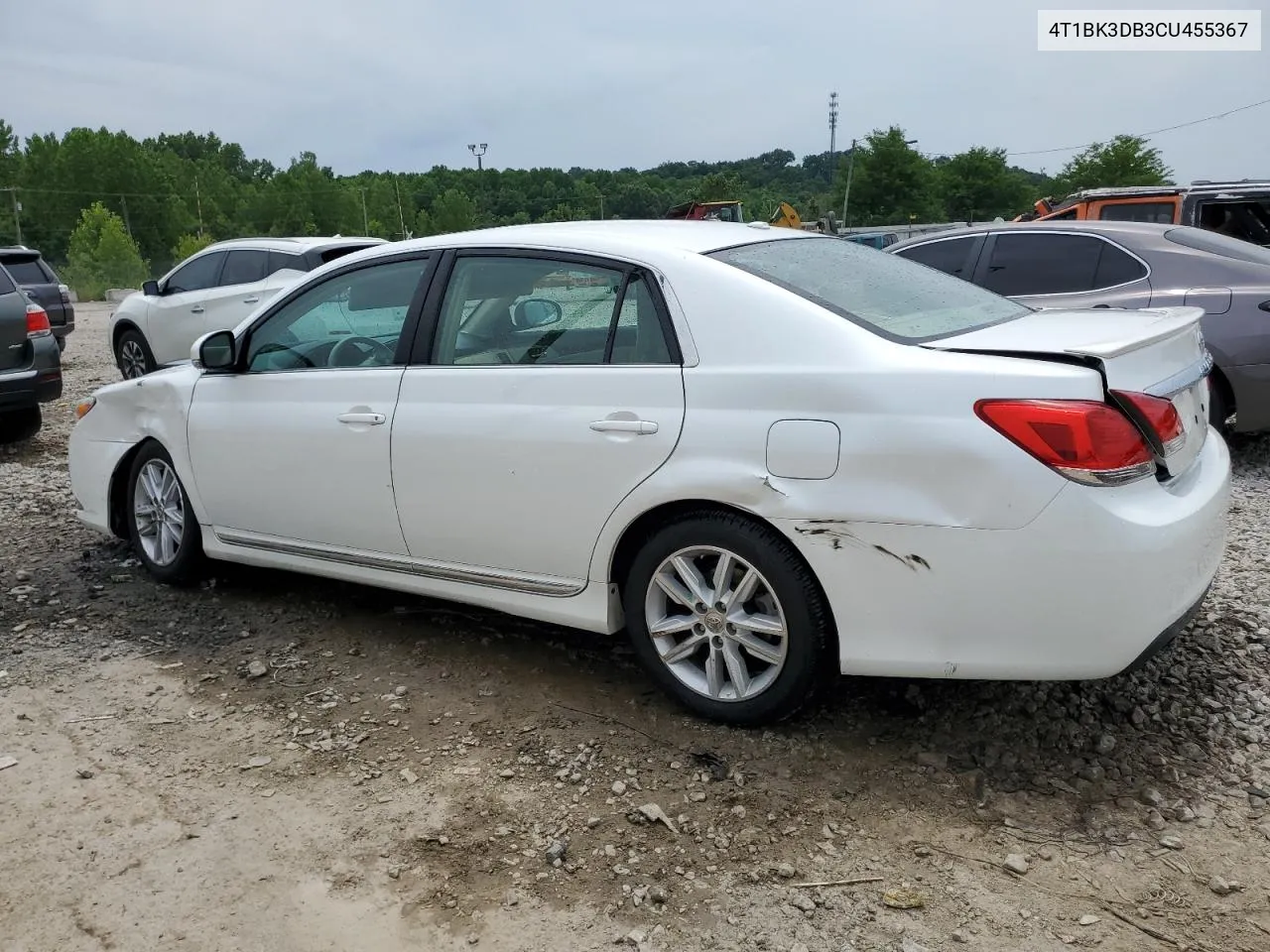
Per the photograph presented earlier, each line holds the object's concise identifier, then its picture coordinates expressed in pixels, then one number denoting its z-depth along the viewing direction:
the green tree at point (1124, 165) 54.03
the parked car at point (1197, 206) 9.65
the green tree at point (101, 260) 42.34
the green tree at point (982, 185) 70.38
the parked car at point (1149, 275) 6.26
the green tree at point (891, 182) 65.88
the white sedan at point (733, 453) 2.79
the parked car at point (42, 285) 14.21
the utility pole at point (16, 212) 58.50
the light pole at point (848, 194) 63.87
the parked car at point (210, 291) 11.04
